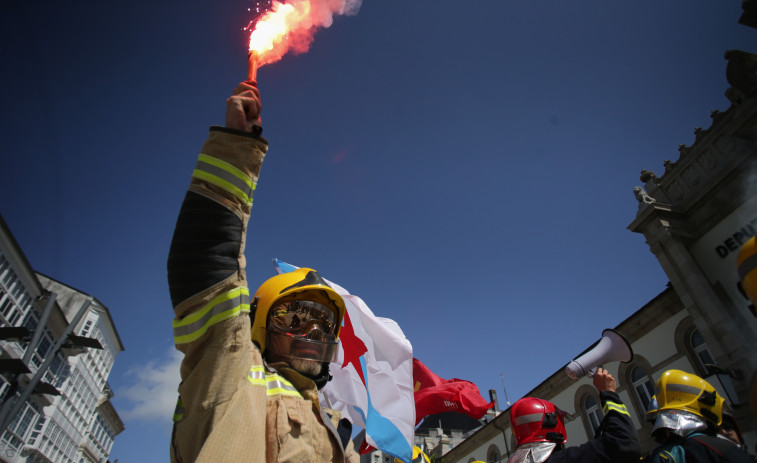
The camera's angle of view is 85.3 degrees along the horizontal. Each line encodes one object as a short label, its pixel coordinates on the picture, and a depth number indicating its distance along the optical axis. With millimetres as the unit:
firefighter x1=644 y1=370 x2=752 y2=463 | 3123
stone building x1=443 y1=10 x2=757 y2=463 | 10867
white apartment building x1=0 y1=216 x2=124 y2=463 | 13749
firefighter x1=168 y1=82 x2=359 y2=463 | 1411
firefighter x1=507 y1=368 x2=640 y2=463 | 3277
